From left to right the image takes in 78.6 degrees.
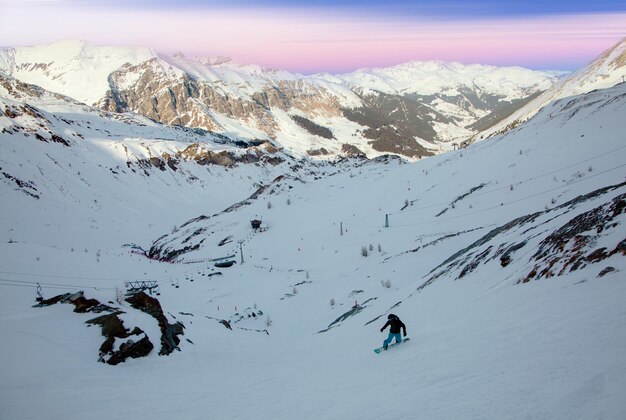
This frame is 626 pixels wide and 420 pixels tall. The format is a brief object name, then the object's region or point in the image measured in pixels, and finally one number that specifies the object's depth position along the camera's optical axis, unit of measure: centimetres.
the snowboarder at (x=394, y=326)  996
